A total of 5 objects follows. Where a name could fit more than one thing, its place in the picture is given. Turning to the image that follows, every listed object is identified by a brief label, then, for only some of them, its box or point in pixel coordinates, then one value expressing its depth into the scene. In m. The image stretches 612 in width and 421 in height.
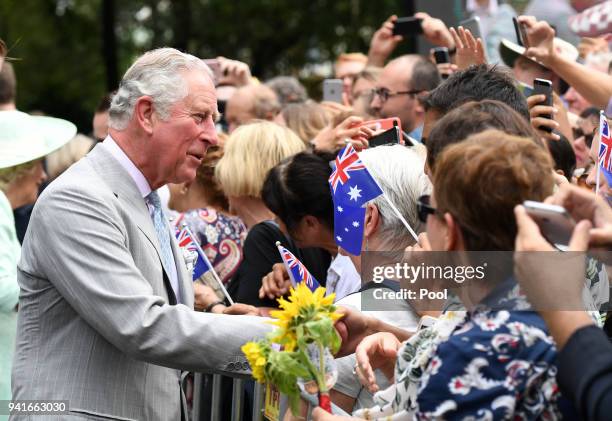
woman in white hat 5.23
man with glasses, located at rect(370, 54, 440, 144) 7.07
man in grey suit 3.58
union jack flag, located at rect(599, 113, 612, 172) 4.14
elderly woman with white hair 3.65
